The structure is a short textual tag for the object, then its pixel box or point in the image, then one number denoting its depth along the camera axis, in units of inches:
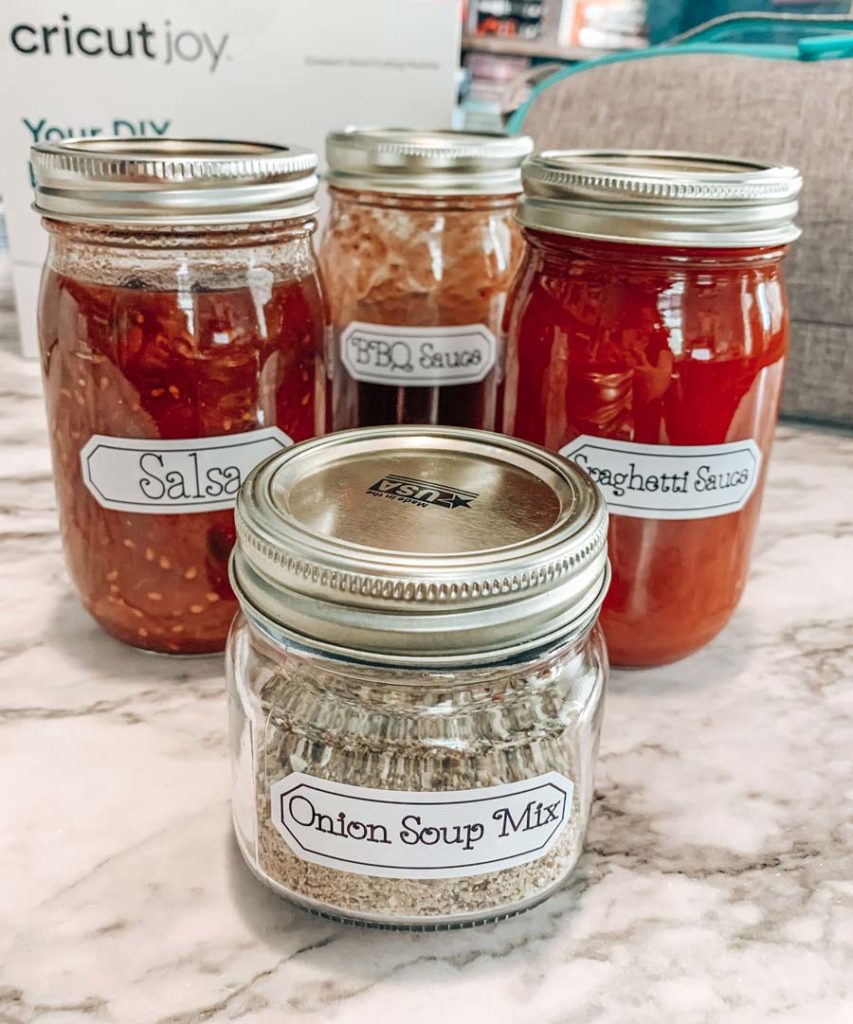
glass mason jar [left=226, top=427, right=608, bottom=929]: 14.3
